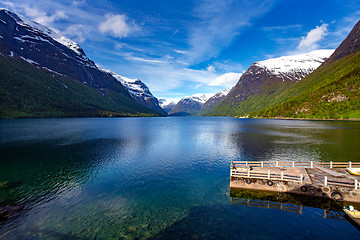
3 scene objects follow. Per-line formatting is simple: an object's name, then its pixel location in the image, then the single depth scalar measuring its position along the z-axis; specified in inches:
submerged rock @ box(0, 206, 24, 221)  844.4
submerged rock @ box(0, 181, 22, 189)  1210.1
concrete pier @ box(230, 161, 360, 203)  994.7
